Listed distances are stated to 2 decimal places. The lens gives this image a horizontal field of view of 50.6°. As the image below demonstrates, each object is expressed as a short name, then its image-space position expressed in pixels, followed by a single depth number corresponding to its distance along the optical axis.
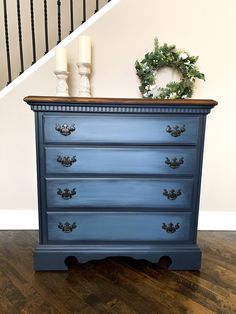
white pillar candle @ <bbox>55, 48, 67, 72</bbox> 1.68
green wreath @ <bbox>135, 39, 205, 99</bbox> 1.72
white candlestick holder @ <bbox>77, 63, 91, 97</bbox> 1.74
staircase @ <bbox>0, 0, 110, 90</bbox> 2.58
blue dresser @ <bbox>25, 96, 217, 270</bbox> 1.40
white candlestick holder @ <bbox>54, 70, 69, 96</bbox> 1.70
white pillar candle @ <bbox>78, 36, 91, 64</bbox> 1.70
